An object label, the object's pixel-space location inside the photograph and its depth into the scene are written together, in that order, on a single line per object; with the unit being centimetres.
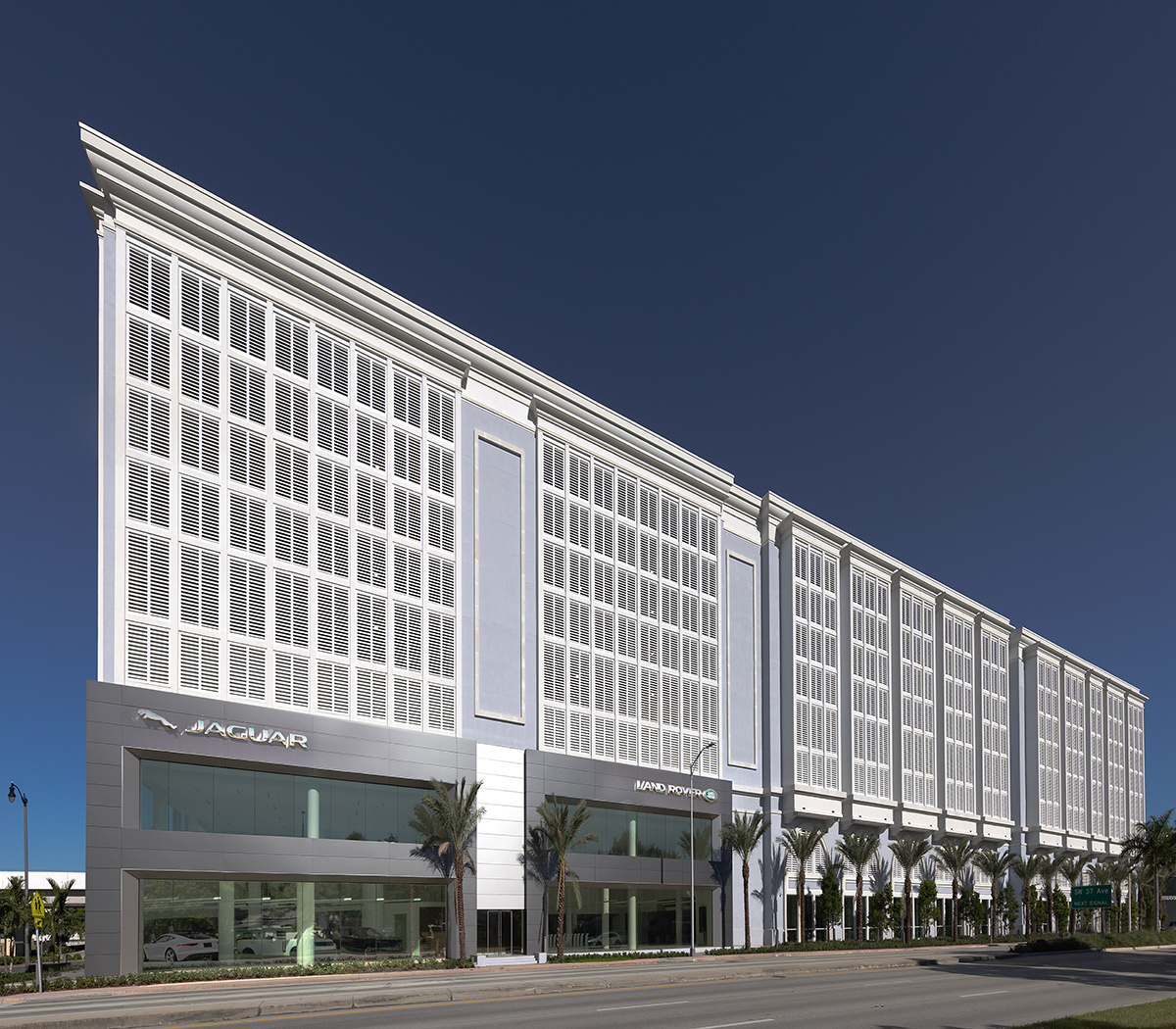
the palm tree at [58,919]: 7081
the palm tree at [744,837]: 6944
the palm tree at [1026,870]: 10381
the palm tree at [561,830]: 5553
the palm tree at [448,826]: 4994
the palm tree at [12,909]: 7025
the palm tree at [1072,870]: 11031
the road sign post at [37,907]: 3602
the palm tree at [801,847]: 7388
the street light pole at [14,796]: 5238
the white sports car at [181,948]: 3959
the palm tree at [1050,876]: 10869
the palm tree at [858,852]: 8100
